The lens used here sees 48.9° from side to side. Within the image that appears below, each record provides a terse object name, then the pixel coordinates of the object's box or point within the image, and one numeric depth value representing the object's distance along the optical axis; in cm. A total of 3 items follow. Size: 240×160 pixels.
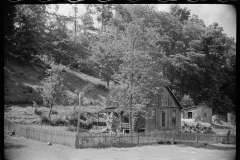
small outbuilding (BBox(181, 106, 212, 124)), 2665
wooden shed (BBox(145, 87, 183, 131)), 2651
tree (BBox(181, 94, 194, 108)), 3588
